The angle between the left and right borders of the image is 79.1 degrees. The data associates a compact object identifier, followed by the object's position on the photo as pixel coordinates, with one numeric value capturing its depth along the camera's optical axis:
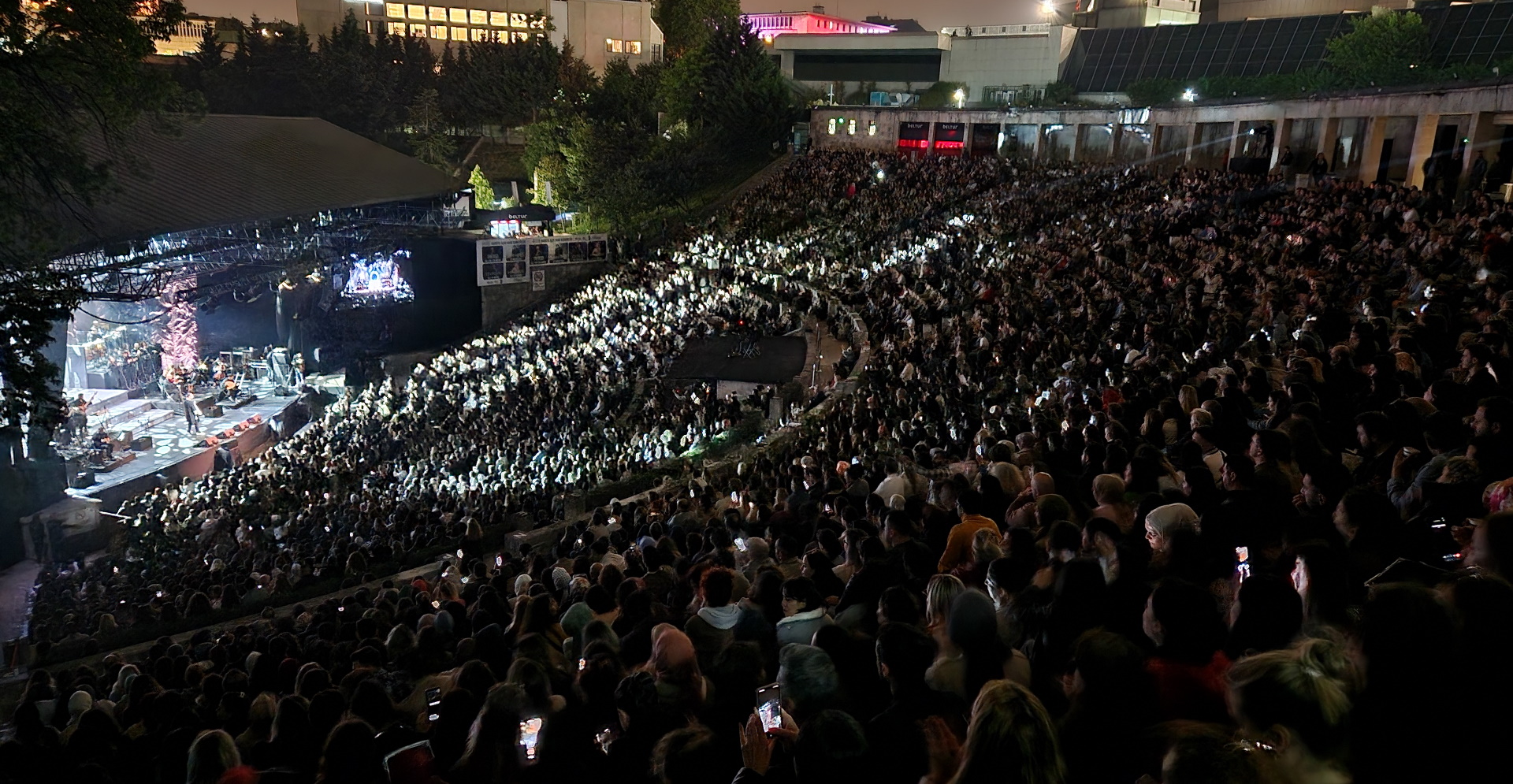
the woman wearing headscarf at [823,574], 5.23
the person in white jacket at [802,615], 4.33
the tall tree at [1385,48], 34.91
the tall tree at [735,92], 47.66
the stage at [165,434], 22.60
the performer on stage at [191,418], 27.06
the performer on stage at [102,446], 23.11
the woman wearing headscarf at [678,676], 3.60
